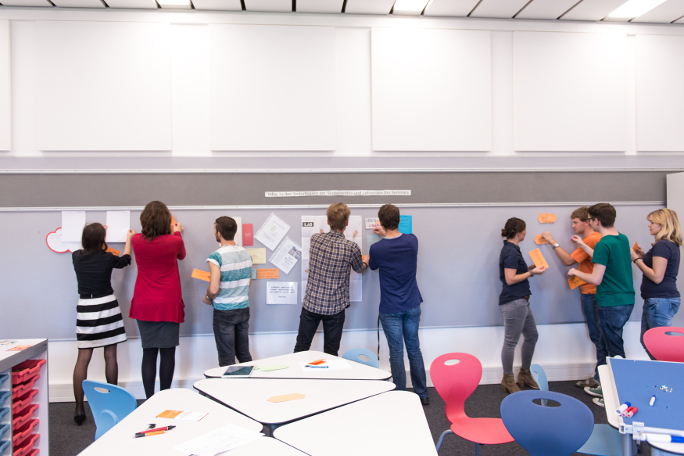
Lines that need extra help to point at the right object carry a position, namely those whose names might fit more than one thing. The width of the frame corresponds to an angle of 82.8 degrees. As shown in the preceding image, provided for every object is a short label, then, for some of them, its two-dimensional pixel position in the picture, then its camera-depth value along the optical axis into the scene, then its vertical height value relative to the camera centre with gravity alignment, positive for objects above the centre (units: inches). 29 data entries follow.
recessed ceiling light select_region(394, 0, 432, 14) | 137.4 +79.8
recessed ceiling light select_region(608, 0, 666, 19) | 140.5 +80.2
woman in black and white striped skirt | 115.5 -20.2
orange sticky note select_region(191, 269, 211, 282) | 134.9 -15.3
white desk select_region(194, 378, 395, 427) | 65.7 -31.0
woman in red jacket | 113.8 -18.1
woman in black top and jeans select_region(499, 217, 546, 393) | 132.3 -25.4
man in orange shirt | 138.3 -13.0
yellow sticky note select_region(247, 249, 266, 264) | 138.2 -8.8
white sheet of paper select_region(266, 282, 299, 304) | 139.3 -22.6
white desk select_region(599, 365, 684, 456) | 53.6 -30.5
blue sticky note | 142.3 +1.6
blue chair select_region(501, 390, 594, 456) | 60.5 -31.5
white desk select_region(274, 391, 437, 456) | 54.4 -30.9
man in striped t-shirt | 115.9 -17.8
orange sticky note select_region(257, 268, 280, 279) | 138.7 -15.4
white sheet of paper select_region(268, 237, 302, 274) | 139.3 -9.1
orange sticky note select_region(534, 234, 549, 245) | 146.1 -4.9
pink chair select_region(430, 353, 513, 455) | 83.9 -35.2
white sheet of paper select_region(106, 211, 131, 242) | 134.6 +2.5
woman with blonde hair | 119.3 -14.0
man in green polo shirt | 119.1 -16.3
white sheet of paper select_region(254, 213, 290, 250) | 138.6 -0.6
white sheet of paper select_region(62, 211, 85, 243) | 133.8 +2.6
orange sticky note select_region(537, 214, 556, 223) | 146.1 +3.7
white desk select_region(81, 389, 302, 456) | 53.7 -30.6
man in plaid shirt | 121.3 -16.5
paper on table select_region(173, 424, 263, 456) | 53.7 -30.4
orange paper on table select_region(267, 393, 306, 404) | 70.7 -30.9
